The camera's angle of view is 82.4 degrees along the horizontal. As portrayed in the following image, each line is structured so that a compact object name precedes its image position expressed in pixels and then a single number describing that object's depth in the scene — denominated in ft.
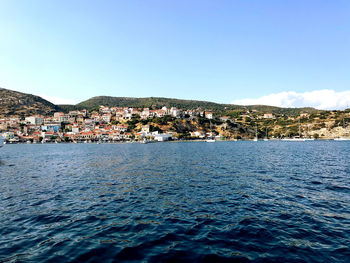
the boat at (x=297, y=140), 527.56
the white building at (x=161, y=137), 572.67
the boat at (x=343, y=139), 496.27
